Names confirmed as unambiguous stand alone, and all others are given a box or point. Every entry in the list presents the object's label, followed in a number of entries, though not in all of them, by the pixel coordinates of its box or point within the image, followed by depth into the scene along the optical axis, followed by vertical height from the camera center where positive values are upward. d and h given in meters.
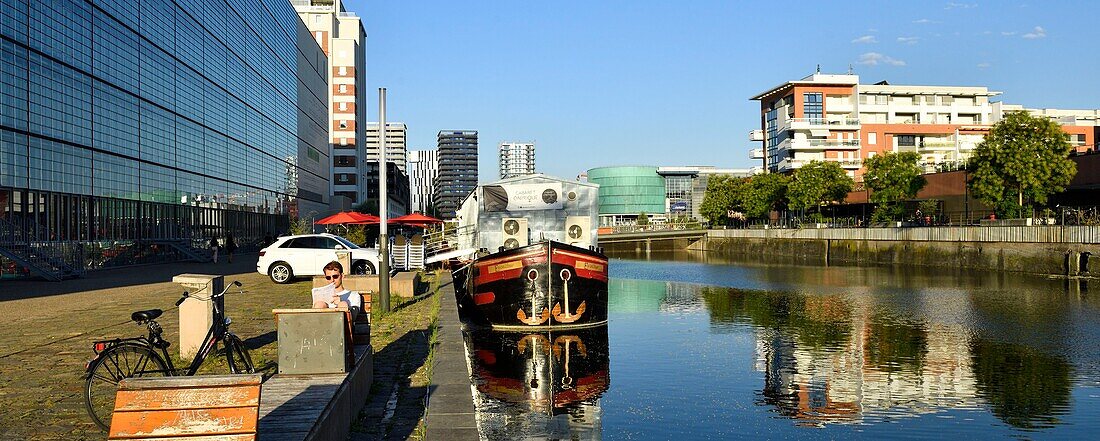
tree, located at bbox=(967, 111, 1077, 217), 52.16 +3.15
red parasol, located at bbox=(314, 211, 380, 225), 48.50 +0.26
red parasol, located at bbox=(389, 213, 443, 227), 51.22 +0.24
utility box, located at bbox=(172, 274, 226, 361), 12.15 -1.28
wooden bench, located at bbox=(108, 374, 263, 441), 5.63 -1.10
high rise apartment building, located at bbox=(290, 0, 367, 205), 122.00 +18.78
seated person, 11.67 -0.92
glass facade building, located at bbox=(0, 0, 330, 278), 37.41 +5.15
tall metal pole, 20.72 -0.10
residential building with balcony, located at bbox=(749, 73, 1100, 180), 108.06 +11.68
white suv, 32.06 -1.17
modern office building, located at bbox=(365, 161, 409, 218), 154.04 +6.62
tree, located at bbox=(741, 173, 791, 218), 95.19 +2.83
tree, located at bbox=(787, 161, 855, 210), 83.38 +3.15
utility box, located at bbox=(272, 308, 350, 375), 9.48 -1.22
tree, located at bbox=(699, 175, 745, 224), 109.94 +2.73
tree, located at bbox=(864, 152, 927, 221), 67.94 +2.89
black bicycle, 8.81 -1.35
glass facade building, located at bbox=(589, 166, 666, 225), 199.50 +8.88
